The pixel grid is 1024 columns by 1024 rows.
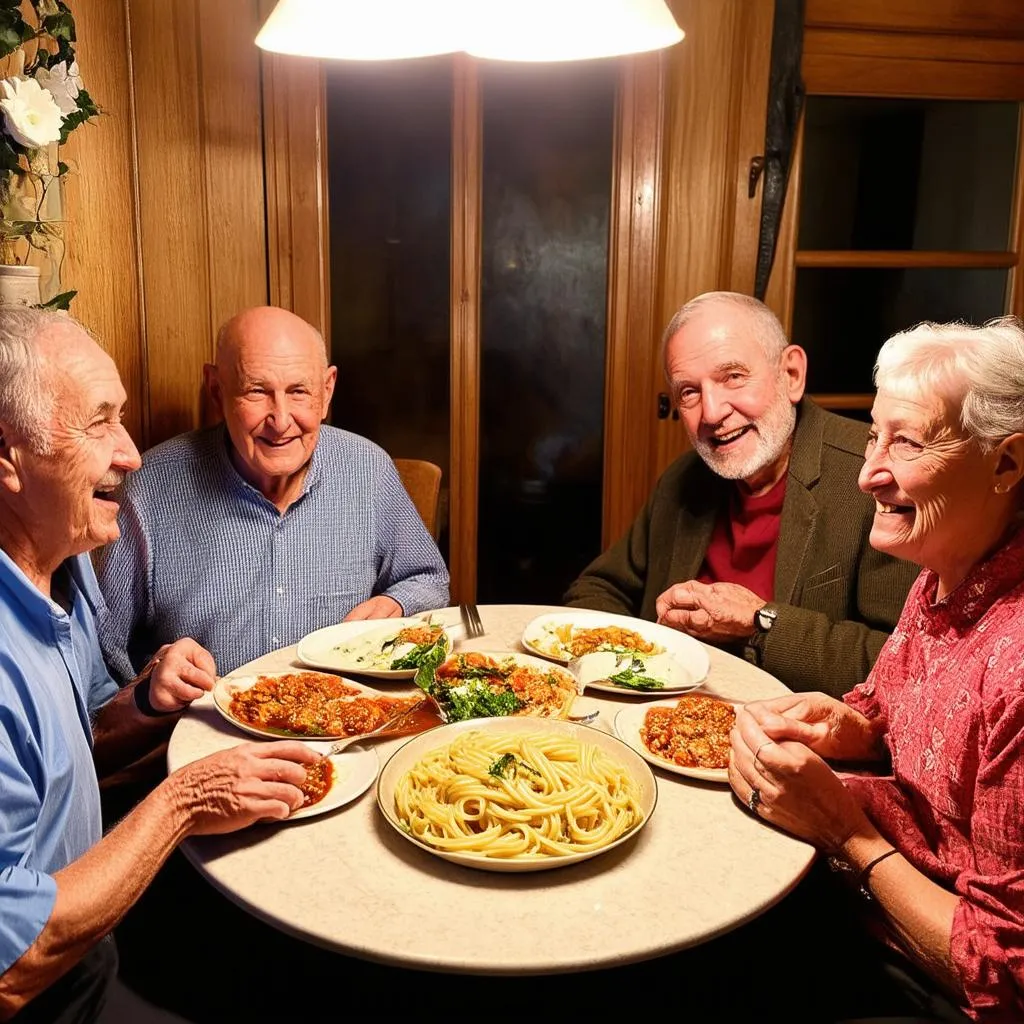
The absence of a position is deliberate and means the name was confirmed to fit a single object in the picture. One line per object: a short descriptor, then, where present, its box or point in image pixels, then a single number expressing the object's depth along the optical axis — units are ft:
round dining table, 3.70
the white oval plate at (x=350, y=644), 6.14
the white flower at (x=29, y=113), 5.54
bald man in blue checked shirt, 7.96
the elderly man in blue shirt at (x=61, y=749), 3.93
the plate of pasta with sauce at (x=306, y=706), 5.27
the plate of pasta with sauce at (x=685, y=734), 5.01
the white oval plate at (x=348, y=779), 4.56
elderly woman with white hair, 4.20
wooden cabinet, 10.86
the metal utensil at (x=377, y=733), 5.07
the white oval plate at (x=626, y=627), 6.13
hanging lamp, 5.46
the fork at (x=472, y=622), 7.02
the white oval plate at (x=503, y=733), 4.06
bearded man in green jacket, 7.00
